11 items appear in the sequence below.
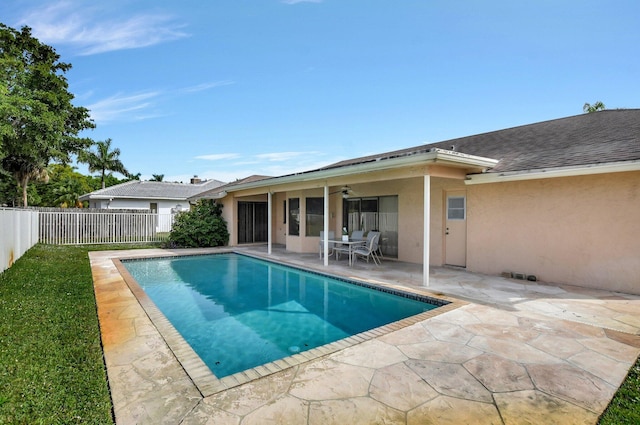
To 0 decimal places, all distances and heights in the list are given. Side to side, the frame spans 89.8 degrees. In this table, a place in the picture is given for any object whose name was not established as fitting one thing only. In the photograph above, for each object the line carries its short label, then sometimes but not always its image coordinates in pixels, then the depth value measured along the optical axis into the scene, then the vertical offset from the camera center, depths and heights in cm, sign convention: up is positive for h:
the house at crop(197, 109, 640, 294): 693 +37
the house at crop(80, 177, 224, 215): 2677 +141
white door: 984 -50
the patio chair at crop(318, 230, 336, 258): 1218 -121
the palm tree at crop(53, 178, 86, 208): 3242 +200
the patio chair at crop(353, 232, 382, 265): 1063 -117
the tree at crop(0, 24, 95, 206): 1181 +497
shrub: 1612 -83
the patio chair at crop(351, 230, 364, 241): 1204 -84
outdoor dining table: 1056 -113
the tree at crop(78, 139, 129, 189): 3753 +629
